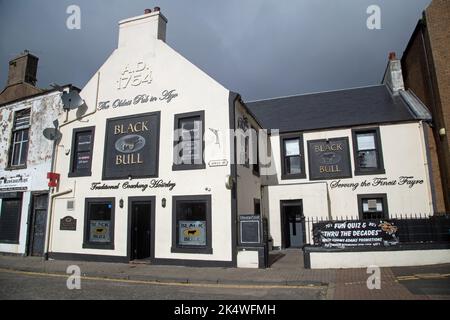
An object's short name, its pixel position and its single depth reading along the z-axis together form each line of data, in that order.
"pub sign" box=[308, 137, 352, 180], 17.33
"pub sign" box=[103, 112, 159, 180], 13.46
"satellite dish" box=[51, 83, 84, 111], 15.09
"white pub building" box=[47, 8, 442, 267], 12.27
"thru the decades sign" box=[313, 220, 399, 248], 10.69
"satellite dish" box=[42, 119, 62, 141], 15.03
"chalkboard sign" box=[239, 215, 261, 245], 11.30
